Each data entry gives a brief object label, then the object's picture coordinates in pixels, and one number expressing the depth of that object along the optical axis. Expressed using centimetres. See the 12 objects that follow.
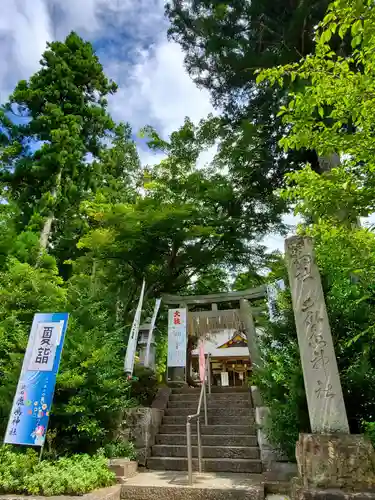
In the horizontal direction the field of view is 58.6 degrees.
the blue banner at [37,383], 444
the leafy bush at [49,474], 390
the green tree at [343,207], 380
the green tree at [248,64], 902
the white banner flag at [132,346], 772
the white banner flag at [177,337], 965
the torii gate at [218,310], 1098
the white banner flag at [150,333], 1015
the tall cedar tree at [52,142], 1234
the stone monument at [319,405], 337
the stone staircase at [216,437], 546
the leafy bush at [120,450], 537
